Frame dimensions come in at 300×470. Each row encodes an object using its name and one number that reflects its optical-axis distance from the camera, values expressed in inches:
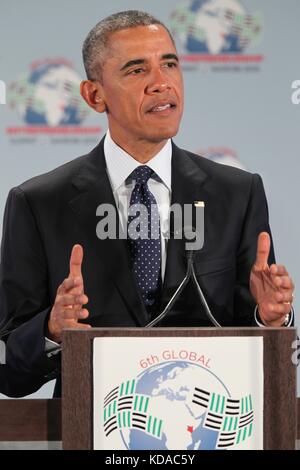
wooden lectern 216.0
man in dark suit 232.4
